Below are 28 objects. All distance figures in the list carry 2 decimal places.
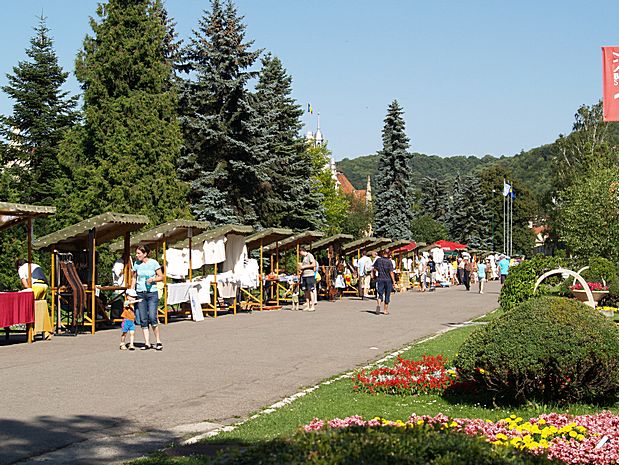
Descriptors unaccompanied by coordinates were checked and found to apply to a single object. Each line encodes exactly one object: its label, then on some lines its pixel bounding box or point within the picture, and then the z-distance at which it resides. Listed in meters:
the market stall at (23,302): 16.84
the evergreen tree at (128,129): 40.66
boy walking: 16.12
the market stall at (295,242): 31.91
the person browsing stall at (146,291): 16.28
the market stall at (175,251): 23.36
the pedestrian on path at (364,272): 37.00
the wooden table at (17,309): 16.75
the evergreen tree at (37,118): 48.69
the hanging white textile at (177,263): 25.22
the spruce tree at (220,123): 43.12
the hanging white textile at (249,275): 28.41
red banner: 15.54
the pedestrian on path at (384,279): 26.56
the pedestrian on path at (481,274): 43.00
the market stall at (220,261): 25.89
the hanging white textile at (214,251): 26.33
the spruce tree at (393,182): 78.56
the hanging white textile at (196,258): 26.06
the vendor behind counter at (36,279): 18.28
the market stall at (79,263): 19.78
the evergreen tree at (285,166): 47.31
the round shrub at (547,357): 8.98
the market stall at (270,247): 29.12
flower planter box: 20.38
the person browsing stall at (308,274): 28.31
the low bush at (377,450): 4.29
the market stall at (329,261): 35.78
